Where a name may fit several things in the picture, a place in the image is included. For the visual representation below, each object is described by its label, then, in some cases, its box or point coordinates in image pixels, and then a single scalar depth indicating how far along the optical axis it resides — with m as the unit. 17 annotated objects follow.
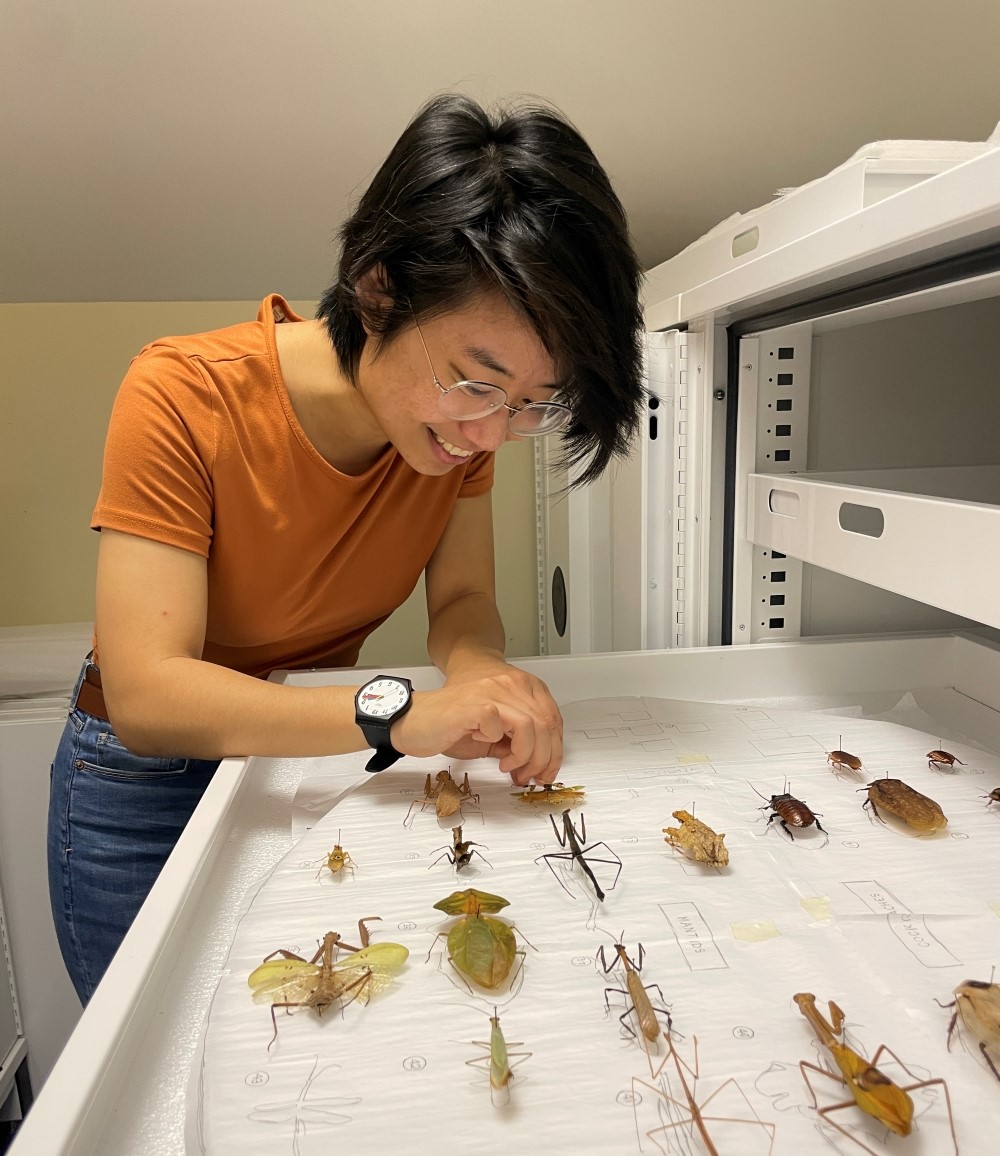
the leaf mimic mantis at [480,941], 0.51
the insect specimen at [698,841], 0.64
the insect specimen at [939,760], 0.81
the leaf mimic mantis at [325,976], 0.51
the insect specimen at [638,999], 0.47
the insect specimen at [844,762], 0.80
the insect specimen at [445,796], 0.74
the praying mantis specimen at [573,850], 0.65
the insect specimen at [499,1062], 0.43
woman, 0.73
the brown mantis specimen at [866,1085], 0.40
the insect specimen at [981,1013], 0.46
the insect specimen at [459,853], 0.66
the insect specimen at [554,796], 0.76
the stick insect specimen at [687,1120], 0.40
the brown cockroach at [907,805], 0.69
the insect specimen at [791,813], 0.70
